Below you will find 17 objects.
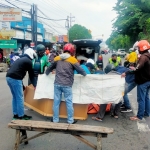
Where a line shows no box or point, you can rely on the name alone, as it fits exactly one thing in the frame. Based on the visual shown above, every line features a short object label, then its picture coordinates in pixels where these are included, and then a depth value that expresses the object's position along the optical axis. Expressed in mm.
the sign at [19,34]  31431
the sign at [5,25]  21770
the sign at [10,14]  21125
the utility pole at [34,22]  23208
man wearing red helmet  5047
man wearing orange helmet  5293
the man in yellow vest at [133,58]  6988
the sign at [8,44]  19953
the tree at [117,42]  91475
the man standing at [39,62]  5926
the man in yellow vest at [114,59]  8877
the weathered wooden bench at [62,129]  3475
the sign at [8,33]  20344
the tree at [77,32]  62594
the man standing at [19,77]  5141
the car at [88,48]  11078
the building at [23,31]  31898
